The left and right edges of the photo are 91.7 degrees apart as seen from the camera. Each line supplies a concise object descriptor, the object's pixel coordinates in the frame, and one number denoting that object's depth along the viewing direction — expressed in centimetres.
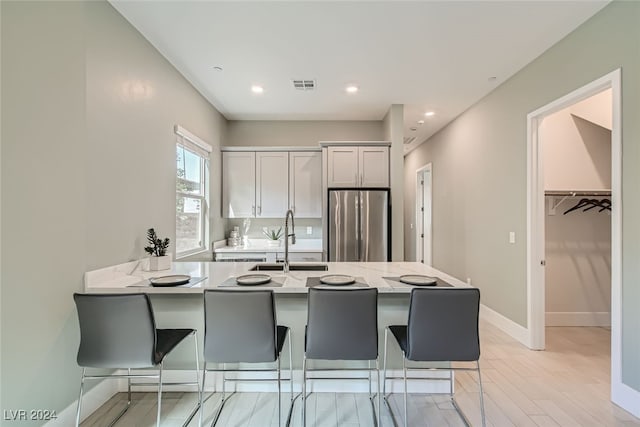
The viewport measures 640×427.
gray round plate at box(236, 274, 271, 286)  204
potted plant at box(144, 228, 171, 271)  253
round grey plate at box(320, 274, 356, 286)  203
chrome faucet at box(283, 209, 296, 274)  235
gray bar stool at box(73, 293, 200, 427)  170
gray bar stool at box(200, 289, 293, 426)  174
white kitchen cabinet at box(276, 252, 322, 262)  420
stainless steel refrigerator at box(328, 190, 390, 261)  406
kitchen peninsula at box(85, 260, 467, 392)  214
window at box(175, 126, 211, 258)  340
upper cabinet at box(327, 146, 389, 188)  429
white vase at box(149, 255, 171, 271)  252
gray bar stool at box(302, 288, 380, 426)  178
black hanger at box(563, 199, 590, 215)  361
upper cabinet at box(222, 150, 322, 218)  458
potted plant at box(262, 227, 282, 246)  471
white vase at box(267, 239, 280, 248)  454
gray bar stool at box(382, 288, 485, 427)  175
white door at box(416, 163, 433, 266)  620
